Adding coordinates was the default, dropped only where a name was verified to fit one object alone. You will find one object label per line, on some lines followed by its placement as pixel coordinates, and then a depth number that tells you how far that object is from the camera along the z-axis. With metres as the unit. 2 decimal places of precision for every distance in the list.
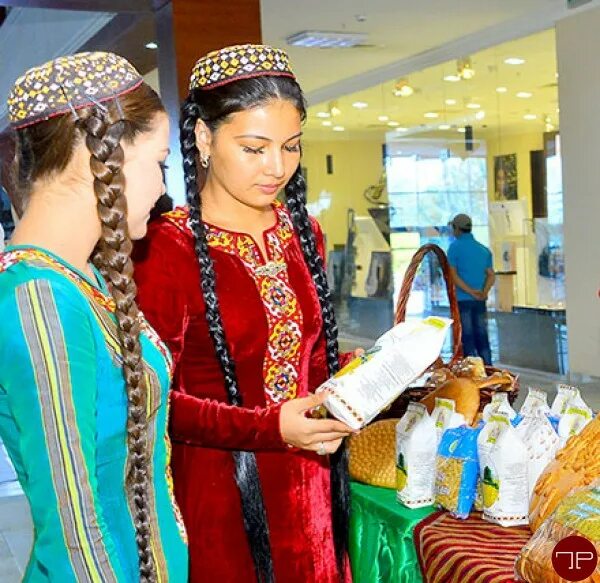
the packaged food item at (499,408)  1.58
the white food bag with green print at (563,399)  1.67
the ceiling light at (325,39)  8.44
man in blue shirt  7.67
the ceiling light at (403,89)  9.99
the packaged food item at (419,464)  1.64
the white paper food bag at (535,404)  1.61
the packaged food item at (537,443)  1.49
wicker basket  1.93
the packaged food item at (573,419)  1.58
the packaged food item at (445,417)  1.68
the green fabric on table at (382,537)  1.63
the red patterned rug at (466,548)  1.38
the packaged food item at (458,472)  1.56
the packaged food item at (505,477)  1.48
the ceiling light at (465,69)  9.00
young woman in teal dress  0.98
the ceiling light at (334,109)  11.48
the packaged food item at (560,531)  1.21
